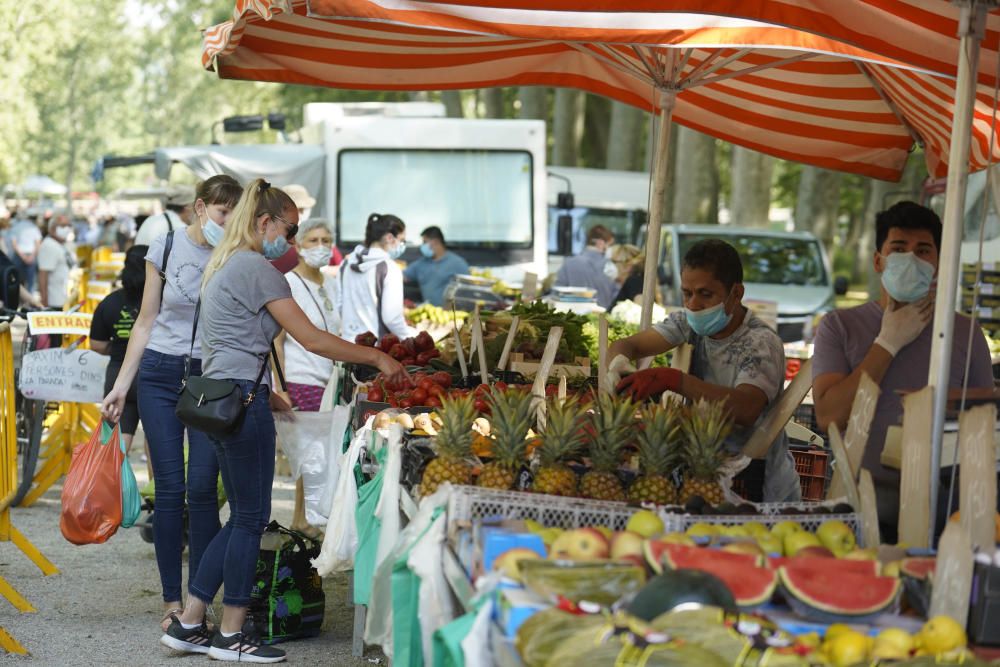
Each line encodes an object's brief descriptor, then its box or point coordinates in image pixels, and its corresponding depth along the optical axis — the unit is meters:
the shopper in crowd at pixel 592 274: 14.96
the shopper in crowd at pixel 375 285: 10.05
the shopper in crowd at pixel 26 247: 24.14
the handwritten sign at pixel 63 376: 8.57
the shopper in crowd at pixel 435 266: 14.12
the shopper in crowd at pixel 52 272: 21.27
